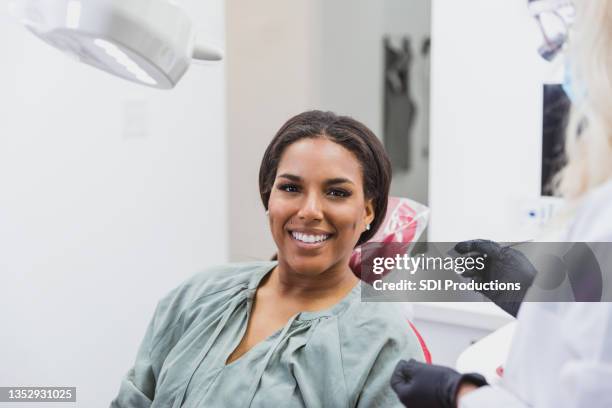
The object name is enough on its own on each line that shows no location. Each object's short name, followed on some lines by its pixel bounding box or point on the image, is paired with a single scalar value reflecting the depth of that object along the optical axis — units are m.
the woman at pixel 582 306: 0.80
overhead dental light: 0.91
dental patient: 1.36
